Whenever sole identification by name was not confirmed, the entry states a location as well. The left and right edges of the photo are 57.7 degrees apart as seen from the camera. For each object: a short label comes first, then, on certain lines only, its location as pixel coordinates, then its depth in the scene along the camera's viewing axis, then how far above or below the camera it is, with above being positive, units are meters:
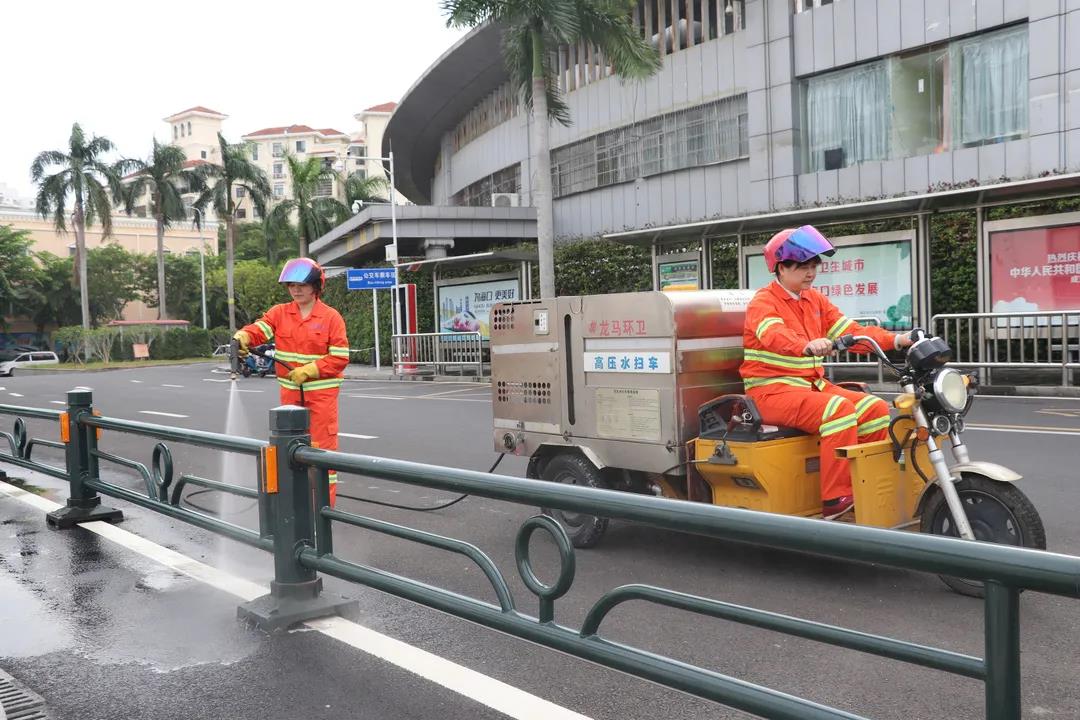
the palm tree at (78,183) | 53.59 +8.44
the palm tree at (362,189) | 53.33 +7.51
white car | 51.78 -1.15
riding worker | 5.00 -0.29
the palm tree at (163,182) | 55.19 +8.60
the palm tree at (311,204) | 50.00 +6.68
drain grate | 3.53 -1.35
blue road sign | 28.75 +1.39
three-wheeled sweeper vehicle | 4.62 -0.63
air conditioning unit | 32.63 +4.05
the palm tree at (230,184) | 53.50 +8.10
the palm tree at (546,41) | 21.45 +6.28
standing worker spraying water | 6.48 -0.09
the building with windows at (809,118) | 18.58 +4.46
